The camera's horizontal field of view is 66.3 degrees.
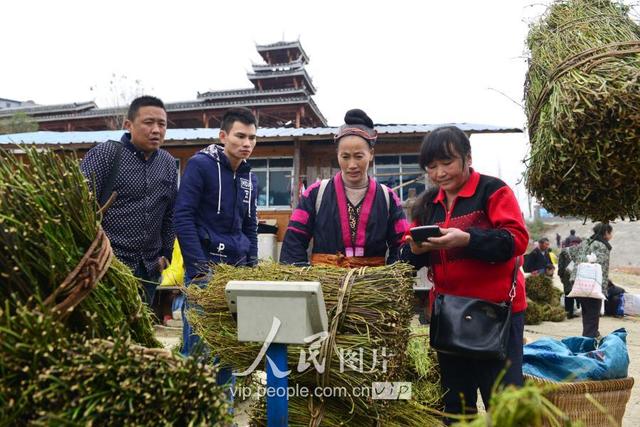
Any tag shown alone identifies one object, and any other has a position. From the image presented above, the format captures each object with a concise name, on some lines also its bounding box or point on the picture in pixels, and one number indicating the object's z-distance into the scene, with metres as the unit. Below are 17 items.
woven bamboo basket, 2.59
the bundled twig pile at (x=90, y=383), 1.02
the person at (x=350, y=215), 2.58
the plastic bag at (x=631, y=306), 10.84
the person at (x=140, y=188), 2.76
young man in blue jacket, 2.88
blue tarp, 2.70
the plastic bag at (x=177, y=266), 5.43
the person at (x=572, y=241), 11.40
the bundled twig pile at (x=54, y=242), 1.17
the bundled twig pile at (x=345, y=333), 1.80
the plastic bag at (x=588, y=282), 6.74
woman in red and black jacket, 2.12
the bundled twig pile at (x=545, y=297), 9.80
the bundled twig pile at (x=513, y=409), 0.84
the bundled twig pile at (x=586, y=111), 1.80
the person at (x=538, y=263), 11.36
